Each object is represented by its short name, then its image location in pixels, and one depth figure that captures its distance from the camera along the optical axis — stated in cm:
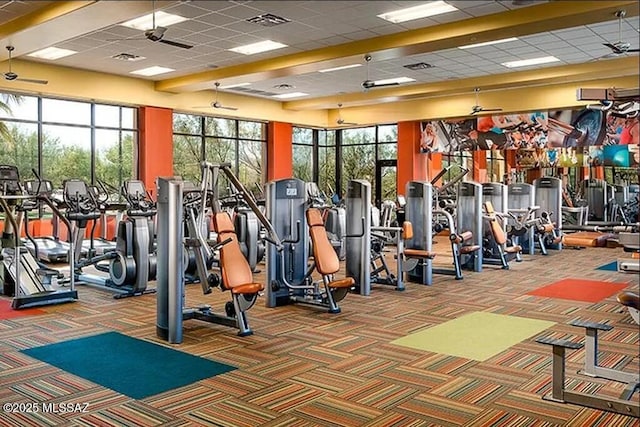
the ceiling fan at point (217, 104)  1214
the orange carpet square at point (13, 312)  607
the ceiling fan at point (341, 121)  1603
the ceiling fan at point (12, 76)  912
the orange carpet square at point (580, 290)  716
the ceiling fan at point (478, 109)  1288
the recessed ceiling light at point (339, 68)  1062
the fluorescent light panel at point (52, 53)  1008
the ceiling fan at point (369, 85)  992
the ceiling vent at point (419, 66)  1109
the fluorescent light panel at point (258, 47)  948
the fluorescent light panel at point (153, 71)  1154
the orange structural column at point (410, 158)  1602
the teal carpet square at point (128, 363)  396
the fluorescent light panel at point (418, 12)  738
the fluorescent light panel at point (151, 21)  792
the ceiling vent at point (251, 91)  1381
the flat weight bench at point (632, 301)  274
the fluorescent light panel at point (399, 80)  1248
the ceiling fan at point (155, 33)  669
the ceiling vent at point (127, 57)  1037
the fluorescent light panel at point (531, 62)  1064
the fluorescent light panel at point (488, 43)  891
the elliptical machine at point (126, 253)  720
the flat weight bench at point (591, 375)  342
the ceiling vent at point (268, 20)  784
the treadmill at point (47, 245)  941
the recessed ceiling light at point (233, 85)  1236
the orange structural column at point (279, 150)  1612
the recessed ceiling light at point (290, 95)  1452
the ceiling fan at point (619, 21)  623
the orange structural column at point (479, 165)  1524
